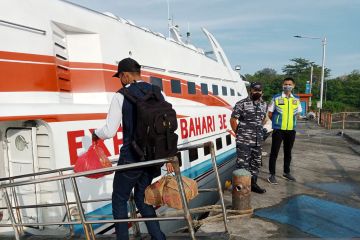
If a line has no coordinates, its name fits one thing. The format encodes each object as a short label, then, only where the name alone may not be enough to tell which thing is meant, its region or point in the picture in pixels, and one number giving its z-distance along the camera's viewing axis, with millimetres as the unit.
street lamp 30412
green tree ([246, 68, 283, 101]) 75038
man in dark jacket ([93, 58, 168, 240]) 3016
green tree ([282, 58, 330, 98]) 80712
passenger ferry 3750
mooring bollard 4930
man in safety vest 6367
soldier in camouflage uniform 5668
